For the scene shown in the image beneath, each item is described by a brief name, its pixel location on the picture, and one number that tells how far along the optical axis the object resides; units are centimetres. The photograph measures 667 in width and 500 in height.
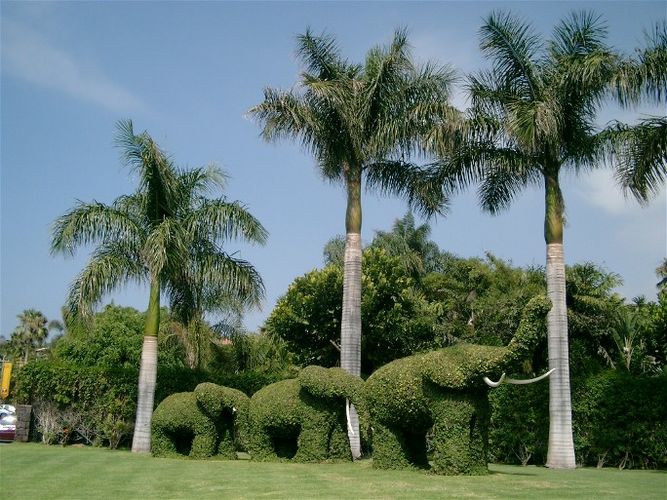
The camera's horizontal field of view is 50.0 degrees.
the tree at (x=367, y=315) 3166
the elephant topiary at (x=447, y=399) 1206
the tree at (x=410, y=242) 4166
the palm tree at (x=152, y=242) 1950
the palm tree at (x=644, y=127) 1650
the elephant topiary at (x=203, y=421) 1647
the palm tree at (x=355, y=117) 1870
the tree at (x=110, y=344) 4234
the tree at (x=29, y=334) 6156
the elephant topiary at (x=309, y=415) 1507
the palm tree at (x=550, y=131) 1691
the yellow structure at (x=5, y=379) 2330
